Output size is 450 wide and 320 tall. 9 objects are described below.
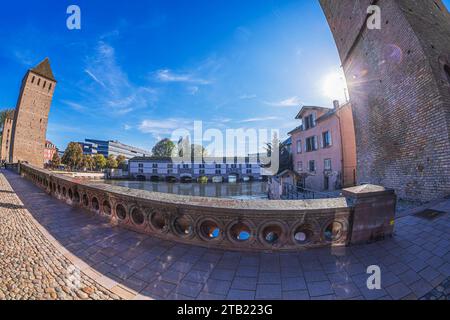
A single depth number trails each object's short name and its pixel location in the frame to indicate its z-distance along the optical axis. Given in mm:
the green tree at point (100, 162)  53281
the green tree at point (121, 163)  52094
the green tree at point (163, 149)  52688
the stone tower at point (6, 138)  38812
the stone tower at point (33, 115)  29430
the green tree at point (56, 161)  43900
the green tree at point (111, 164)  53109
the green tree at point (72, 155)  39938
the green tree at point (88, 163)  47784
